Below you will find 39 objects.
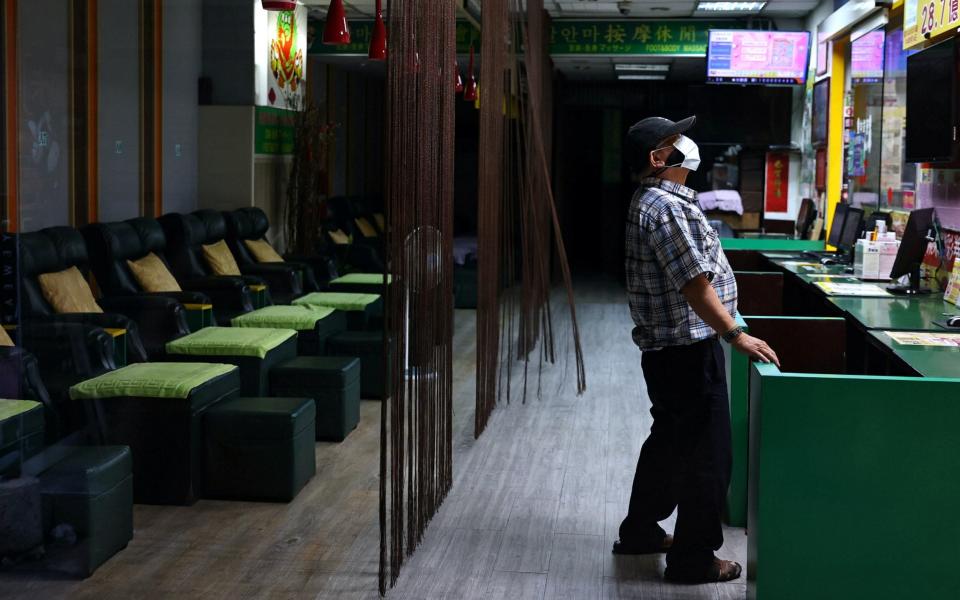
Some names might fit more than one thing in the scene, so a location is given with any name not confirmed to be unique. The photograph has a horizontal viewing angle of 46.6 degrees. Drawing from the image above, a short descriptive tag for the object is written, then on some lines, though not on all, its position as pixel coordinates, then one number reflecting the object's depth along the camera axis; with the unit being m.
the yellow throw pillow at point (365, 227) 11.52
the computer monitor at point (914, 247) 5.05
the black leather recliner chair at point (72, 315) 3.44
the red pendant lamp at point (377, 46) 6.26
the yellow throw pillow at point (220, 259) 7.23
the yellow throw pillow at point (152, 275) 6.21
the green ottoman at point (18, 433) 2.63
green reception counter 2.61
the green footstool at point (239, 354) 4.96
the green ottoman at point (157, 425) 4.00
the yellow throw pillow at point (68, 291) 4.07
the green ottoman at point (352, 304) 6.56
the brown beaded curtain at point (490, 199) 5.07
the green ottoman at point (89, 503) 3.14
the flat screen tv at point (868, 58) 7.38
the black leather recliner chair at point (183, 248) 6.93
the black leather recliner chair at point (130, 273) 5.86
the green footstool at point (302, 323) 5.90
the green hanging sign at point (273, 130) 8.38
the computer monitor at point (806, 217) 9.01
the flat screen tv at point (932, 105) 5.04
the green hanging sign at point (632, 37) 10.66
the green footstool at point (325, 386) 5.02
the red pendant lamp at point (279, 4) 5.59
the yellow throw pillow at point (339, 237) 10.52
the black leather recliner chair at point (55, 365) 2.73
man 3.14
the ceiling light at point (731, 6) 9.77
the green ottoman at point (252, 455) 4.13
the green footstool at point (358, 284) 7.30
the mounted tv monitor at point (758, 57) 9.46
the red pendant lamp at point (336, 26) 5.82
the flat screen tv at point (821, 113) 8.88
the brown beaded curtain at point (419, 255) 3.18
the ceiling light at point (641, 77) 14.45
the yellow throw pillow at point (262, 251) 7.92
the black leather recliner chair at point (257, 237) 7.77
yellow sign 4.81
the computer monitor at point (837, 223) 6.98
